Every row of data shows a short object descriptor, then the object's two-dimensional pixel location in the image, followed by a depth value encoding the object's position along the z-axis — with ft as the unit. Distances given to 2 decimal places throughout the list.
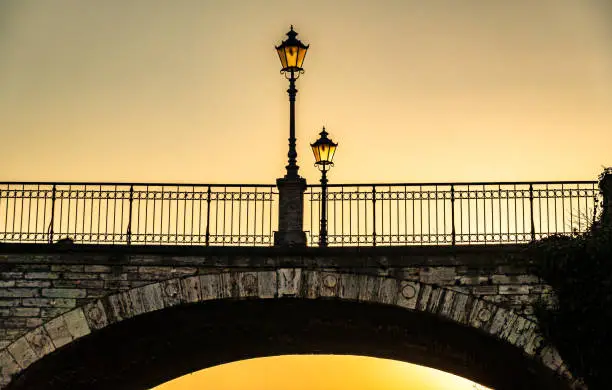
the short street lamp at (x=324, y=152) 78.12
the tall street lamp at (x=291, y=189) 74.79
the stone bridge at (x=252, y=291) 73.31
